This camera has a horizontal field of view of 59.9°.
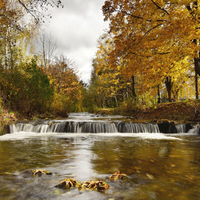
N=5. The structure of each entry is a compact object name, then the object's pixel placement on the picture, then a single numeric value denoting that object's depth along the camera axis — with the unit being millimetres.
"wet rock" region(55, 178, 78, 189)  2776
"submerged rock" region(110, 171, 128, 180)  3121
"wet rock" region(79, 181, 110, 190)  2691
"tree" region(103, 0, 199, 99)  8195
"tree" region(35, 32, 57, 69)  26255
